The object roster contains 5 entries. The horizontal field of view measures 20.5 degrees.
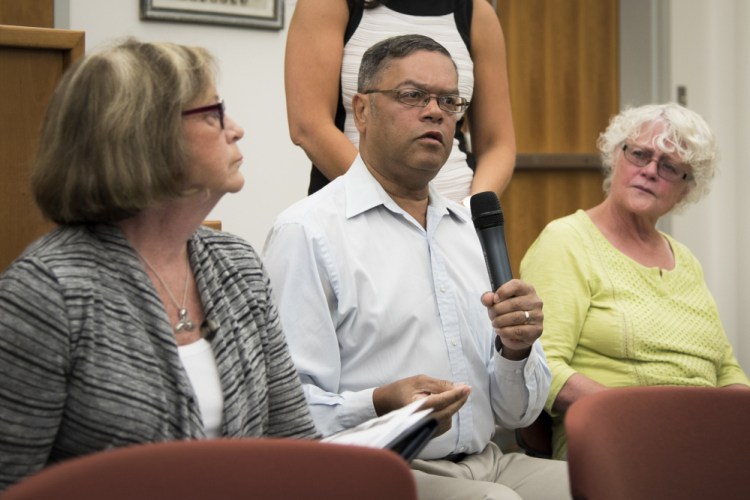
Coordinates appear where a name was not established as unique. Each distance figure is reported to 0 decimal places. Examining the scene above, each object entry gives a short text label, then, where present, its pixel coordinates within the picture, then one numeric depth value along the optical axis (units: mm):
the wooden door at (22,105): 3714
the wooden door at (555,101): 9175
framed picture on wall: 7020
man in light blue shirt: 4053
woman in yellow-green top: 5199
